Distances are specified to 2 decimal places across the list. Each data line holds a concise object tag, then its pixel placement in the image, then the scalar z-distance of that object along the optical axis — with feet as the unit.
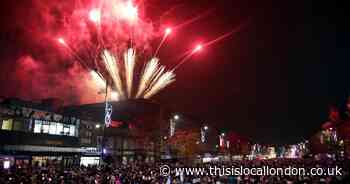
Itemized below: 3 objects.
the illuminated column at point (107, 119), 147.66
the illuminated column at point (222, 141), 421.59
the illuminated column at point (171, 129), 243.40
